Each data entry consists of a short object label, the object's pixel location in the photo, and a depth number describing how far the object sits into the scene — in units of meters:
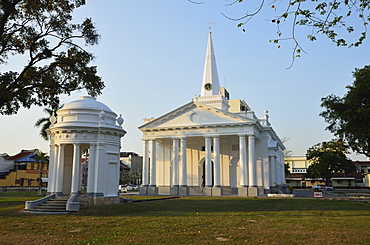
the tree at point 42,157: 47.85
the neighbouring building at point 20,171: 61.89
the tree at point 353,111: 26.89
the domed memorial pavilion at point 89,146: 20.62
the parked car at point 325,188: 60.26
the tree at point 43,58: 15.42
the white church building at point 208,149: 38.53
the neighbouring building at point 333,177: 80.12
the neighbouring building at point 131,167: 82.35
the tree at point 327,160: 70.69
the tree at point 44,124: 41.91
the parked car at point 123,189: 55.43
